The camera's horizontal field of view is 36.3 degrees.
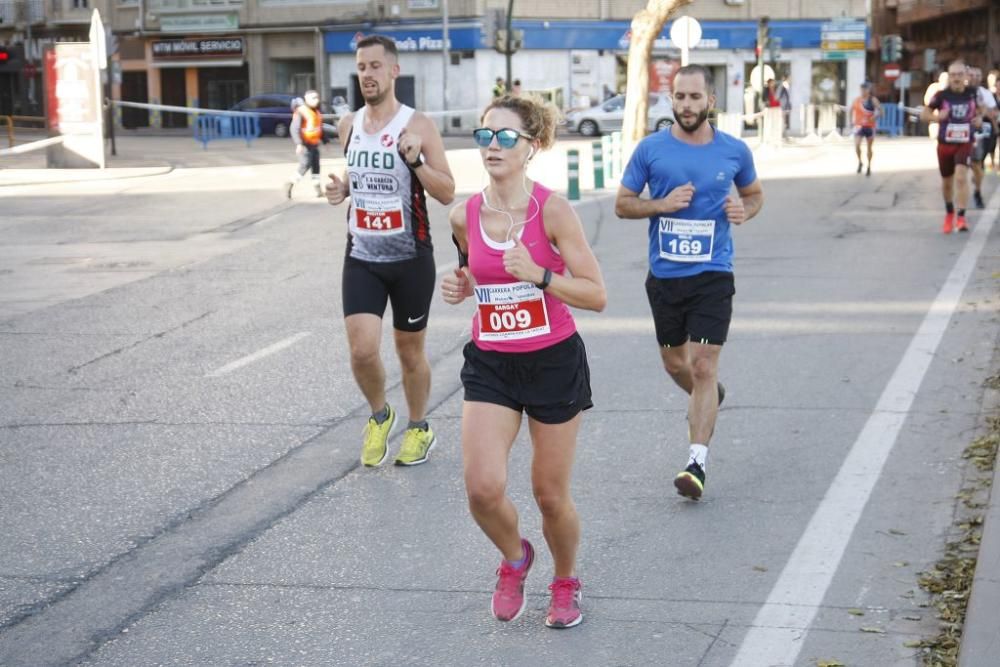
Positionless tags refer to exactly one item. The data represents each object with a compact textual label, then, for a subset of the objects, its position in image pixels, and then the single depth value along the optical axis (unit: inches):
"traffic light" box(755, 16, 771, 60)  1587.1
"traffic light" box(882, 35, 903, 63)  2228.1
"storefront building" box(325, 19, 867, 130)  2255.2
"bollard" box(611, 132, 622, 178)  1111.2
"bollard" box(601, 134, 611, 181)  1108.9
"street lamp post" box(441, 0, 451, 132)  2209.6
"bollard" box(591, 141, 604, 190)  987.3
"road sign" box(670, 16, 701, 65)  1149.7
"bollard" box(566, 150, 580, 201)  901.2
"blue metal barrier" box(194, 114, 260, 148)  1720.0
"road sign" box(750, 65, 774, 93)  1591.4
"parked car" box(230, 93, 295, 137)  1987.0
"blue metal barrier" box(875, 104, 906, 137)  1969.0
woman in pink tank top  193.0
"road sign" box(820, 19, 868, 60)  2353.6
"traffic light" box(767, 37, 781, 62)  1653.5
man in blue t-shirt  267.3
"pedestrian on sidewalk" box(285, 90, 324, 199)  940.0
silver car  1993.1
